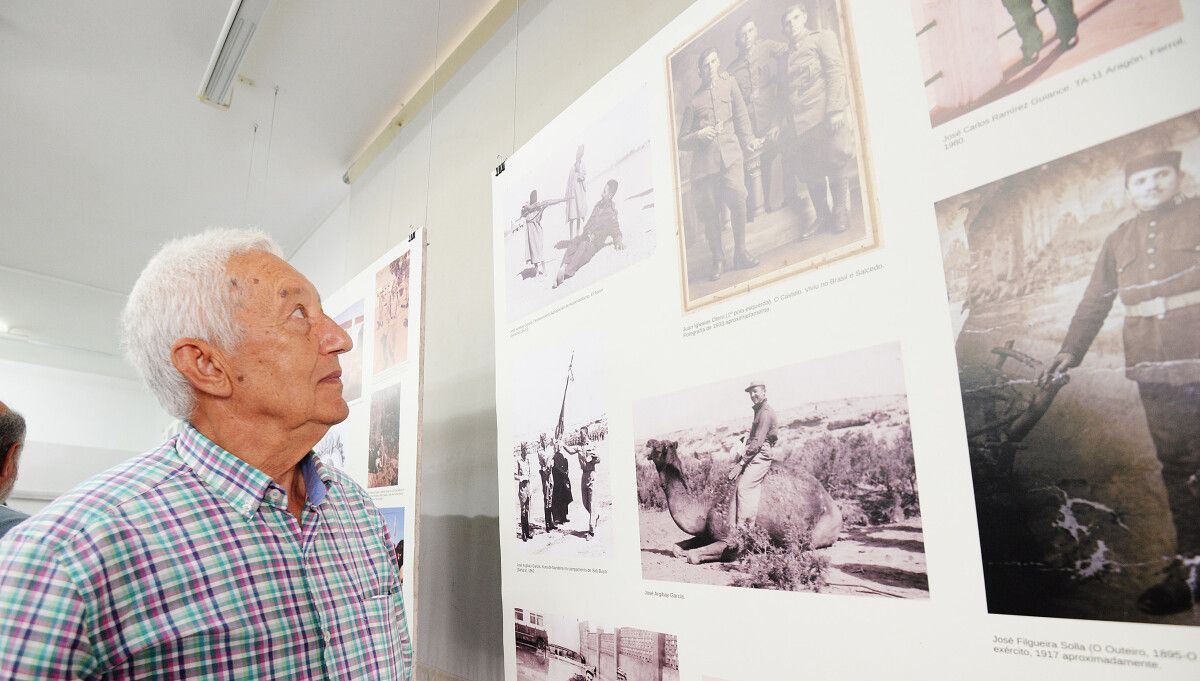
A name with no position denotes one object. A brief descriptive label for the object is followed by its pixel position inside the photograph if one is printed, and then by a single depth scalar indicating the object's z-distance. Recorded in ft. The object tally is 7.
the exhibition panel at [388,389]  7.90
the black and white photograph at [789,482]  3.71
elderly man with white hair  3.49
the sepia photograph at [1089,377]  2.88
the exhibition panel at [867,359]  3.05
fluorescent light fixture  10.16
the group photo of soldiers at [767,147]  4.20
